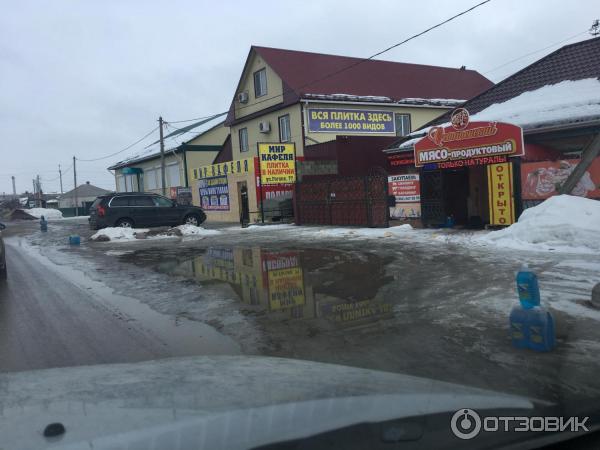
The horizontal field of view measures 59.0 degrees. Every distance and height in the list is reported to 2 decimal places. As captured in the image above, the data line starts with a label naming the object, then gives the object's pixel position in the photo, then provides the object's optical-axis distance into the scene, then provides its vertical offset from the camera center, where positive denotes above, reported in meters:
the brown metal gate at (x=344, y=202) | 18.33 -0.27
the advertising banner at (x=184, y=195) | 34.88 +0.55
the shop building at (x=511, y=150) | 14.22 +1.07
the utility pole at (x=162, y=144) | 35.88 +4.13
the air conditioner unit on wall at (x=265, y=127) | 29.71 +4.02
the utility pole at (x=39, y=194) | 79.56 +3.00
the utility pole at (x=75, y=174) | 66.81 +4.54
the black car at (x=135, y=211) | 21.98 -0.21
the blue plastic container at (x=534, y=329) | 5.00 -1.40
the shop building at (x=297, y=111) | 26.42 +4.65
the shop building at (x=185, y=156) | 40.91 +3.81
